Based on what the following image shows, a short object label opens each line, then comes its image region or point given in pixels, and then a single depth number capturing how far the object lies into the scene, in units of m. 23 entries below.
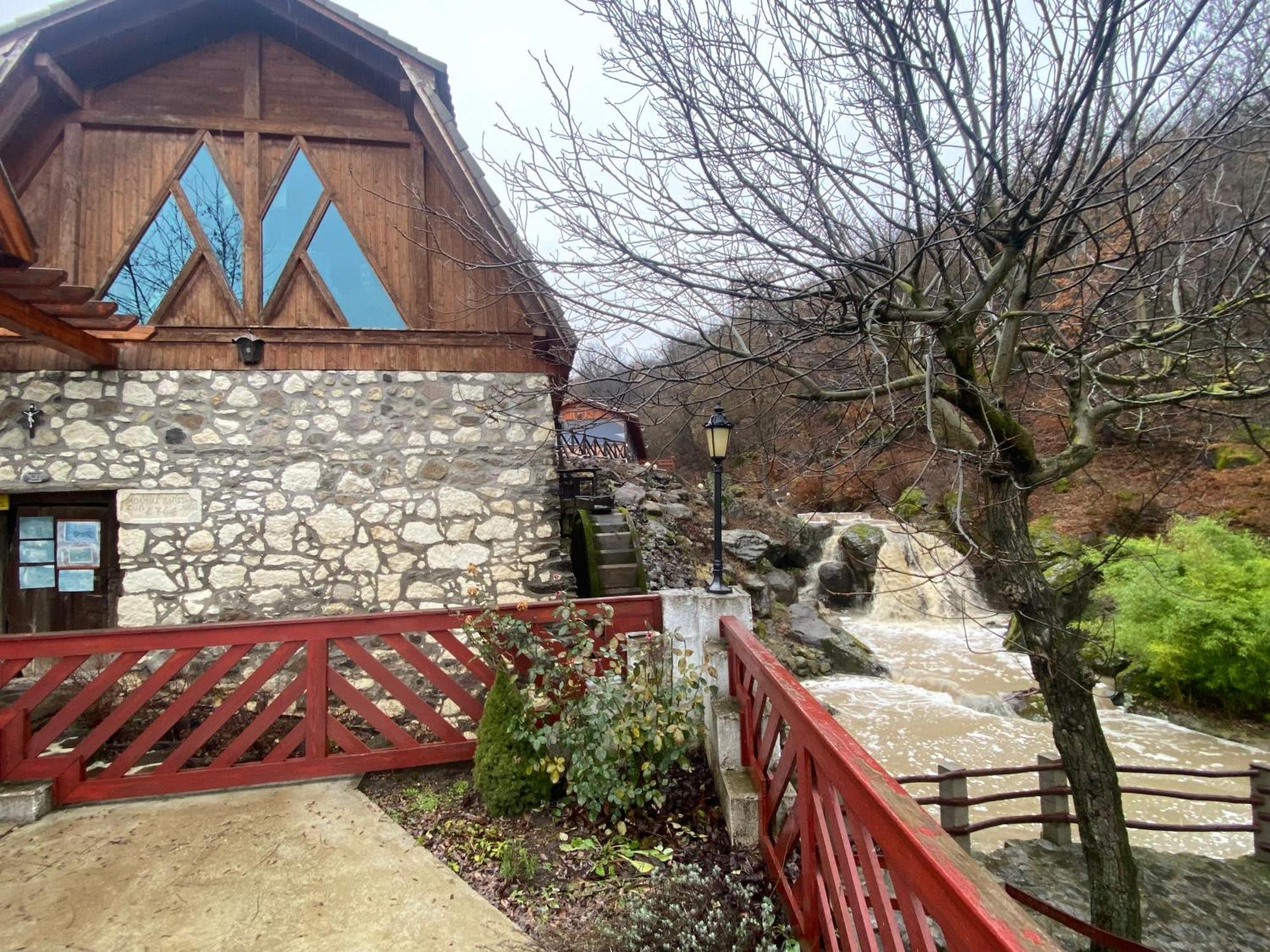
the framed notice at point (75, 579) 4.88
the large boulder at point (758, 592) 11.83
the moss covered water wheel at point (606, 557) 6.24
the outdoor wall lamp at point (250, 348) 4.78
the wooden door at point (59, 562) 4.84
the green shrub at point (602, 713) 2.93
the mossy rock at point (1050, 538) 10.54
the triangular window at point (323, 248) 5.04
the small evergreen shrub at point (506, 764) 3.05
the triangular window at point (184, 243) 4.83
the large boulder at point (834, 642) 10.49
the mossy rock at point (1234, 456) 12.28
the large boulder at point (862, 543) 13.92
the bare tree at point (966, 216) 2.70
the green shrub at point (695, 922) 2.13
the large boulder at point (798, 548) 14.70
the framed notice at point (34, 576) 4.84
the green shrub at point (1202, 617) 7.38
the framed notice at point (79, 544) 4.88
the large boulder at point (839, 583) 13.75
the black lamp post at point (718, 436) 4.89
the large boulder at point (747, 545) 13.77
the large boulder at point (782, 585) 13.23
